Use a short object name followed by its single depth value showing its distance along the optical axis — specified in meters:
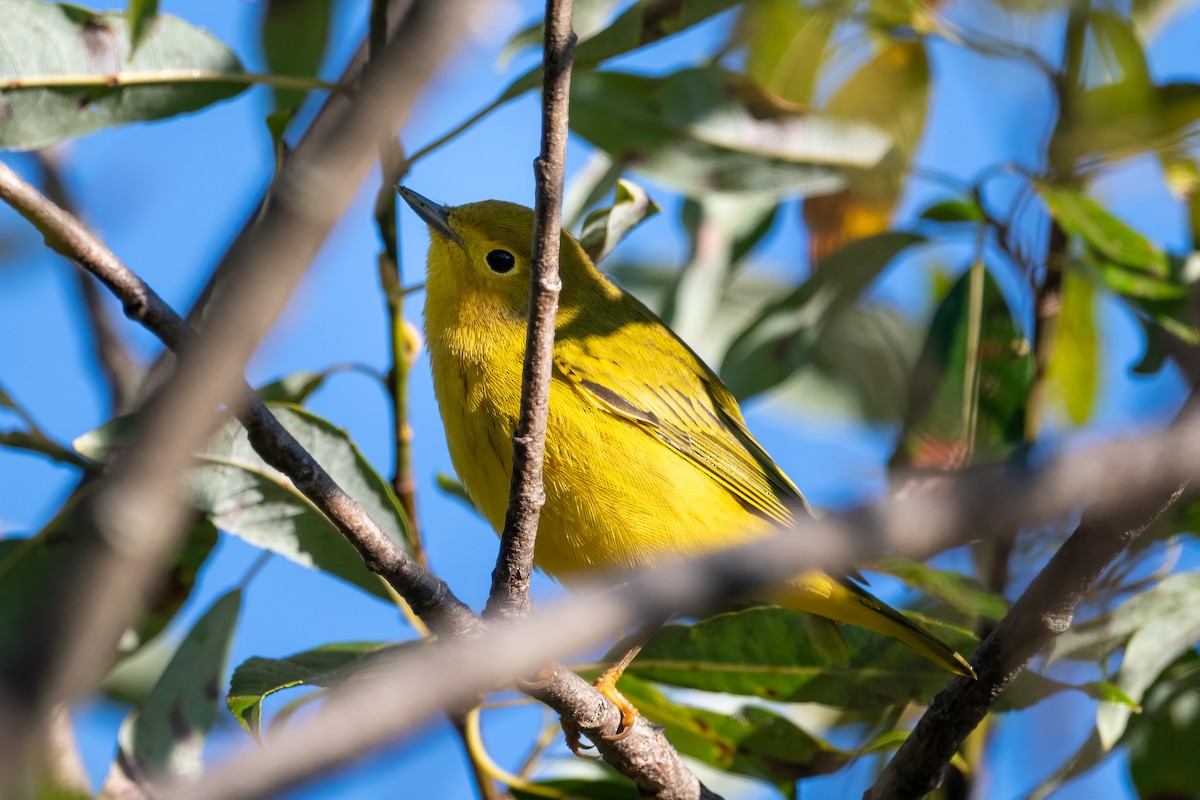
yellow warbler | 6.39
